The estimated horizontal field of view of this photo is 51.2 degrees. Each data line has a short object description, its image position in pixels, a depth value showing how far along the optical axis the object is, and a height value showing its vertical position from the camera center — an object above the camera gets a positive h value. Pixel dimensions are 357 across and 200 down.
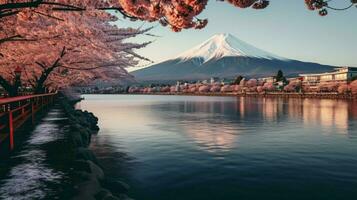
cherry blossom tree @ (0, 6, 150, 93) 12.91 +1.94
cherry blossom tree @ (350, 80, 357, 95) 112.89 -1.22
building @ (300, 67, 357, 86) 144.38 +3.01
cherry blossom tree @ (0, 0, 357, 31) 5.90 +1.31
